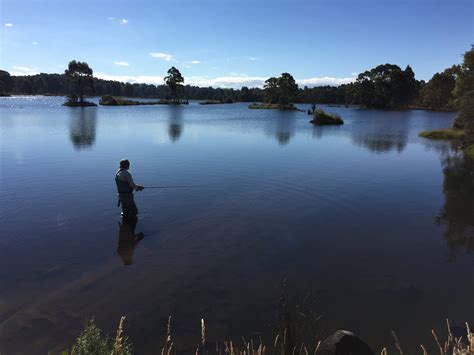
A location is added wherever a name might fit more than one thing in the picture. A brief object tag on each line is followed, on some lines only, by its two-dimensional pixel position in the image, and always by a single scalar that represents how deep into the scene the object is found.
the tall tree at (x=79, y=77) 127.44
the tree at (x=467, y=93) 35.50
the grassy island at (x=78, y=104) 122.59
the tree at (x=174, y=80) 163.75
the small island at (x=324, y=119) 70.25
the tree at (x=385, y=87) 161.88
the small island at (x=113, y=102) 139.62
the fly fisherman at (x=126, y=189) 14.84
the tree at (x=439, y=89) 142.75
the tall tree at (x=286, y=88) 131.88
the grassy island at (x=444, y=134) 50.62
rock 7.12
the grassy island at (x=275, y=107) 136.75
